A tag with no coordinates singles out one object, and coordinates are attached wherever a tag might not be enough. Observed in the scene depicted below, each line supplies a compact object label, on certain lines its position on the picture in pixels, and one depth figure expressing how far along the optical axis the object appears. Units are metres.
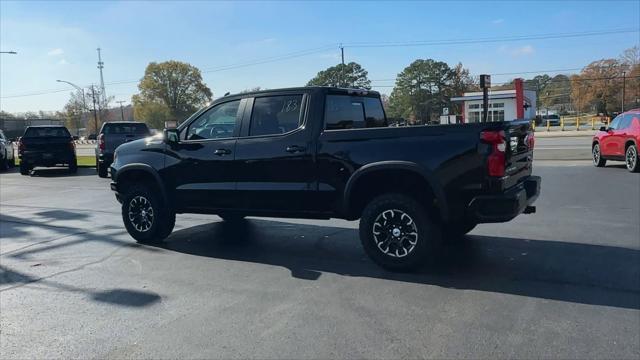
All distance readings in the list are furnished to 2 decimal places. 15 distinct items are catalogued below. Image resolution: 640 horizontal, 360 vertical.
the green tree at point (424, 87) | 85.69
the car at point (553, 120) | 68.30
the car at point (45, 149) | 19.20
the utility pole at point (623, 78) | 73.88
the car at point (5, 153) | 22.21
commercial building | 52.44
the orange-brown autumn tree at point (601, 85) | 80.75
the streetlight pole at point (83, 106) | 102.75
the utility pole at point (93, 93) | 87.78
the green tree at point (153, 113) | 98.31
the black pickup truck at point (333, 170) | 5.23
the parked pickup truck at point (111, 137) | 17.50
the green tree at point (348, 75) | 78.87
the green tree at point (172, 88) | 104.25
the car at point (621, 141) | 13.95
